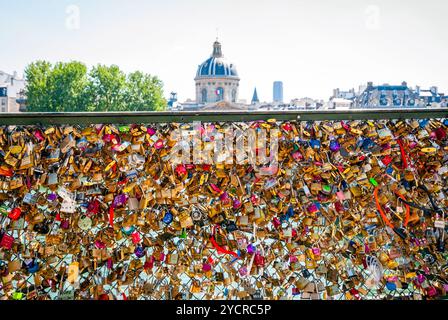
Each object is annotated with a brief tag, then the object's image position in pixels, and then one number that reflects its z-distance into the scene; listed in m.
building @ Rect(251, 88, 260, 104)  151.50
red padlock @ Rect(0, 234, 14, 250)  3.48
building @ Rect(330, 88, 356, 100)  95.94
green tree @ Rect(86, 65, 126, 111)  50.22
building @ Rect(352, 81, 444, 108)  82.06
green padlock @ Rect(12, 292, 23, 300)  3.46
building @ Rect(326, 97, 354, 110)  89.01
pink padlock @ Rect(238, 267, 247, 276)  3.58
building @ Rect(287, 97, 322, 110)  92.22
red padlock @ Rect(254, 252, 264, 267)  3.60
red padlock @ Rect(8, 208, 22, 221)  3.51
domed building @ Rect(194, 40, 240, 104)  115.06
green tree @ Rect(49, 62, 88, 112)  49.72
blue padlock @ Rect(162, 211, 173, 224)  3.57
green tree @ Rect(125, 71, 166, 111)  51.28
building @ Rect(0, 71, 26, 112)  78.50
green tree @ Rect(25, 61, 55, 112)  49.72
